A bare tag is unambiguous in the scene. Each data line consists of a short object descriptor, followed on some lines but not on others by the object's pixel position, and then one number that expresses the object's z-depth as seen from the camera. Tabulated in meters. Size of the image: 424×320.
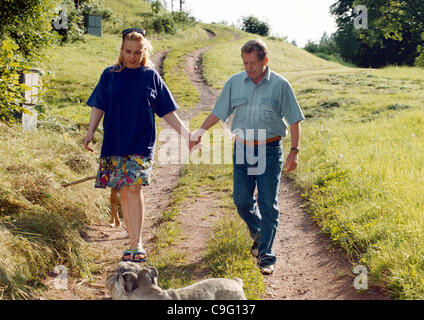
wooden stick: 5.46
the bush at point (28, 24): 9.78
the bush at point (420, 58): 19.01
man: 4.12
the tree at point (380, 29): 20.81
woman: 4.14
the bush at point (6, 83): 5.12
